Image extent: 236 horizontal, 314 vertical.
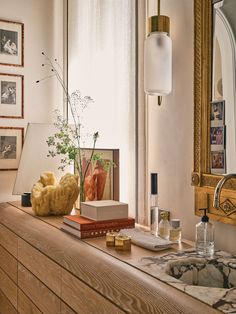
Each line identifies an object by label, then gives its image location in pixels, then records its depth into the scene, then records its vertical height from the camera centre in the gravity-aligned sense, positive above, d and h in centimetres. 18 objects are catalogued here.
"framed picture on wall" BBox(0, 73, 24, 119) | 276 +40
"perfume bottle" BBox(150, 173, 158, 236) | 178 -20
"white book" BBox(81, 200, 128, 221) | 174 -23
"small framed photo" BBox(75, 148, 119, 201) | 220 -12
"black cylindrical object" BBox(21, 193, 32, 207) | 250 -26
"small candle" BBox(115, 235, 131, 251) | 151 -31
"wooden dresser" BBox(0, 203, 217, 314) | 113 -40
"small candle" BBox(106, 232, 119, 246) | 155 -31
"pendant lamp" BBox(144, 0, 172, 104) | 176 +42
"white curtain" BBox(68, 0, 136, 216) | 215 +49
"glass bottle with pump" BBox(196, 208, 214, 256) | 145 -28
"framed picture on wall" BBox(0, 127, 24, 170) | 277 +6
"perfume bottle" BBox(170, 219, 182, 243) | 163 -30
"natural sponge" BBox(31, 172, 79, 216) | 220 -21
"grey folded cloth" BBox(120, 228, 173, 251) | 150 -31
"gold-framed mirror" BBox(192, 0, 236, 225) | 160 +18
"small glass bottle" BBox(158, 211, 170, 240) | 167 -29
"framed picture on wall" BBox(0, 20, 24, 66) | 276 +75
